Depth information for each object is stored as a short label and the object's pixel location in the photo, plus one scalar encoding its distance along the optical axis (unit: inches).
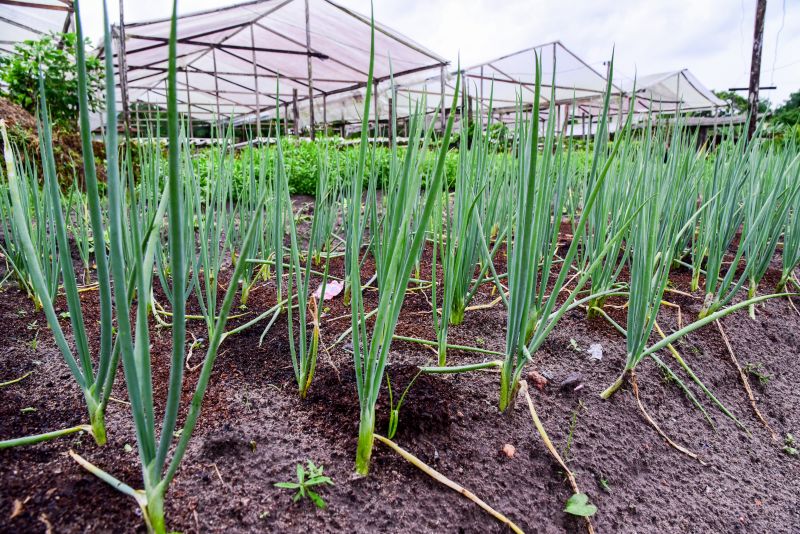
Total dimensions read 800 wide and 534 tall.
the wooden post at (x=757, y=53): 164.4
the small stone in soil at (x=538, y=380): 31.8
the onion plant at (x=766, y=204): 38.8
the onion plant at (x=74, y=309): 18.3
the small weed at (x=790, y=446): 31.9
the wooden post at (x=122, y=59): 162.2
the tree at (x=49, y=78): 136.3
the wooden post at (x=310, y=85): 237.0
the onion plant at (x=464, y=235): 28.0
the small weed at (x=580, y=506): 22.8
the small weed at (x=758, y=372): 38.8
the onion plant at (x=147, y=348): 13.5
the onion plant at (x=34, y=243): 32.9
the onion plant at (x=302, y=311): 25.3
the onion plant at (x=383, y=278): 18.2
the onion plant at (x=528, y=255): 20.8
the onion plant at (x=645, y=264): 27.2
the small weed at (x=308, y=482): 20.9
